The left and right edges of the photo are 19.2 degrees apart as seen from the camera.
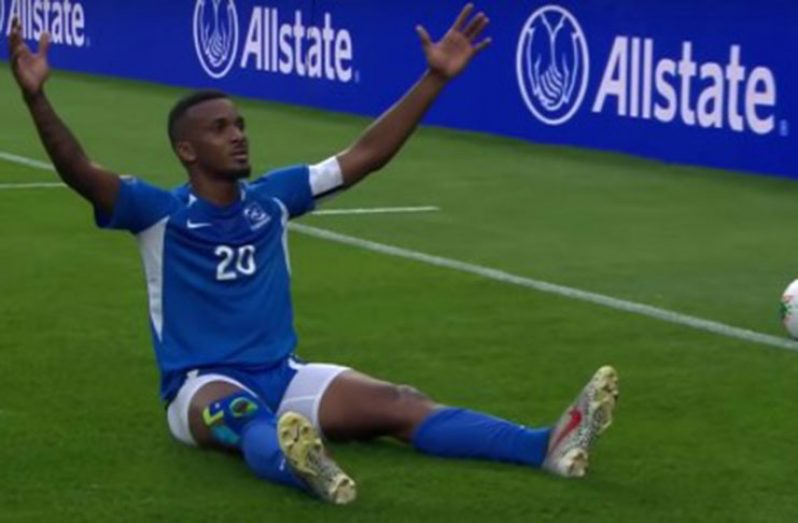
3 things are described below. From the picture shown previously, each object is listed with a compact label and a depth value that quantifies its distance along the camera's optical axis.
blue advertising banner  17.05
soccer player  7.77
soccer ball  10.38
